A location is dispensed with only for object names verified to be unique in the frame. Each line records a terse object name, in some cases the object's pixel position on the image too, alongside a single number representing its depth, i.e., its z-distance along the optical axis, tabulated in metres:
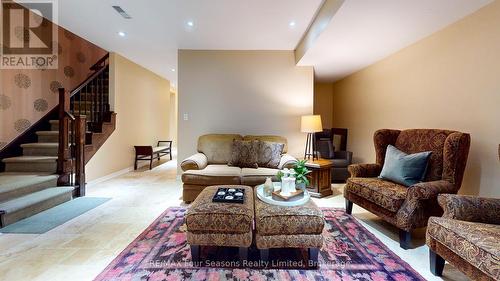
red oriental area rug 1.86
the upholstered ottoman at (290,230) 1.94
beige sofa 3.42
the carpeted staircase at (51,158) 2.99
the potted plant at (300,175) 2.38
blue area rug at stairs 2.59
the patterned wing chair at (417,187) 2.27
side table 3.88
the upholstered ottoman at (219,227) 1.95
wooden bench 6.00
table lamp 4.17
